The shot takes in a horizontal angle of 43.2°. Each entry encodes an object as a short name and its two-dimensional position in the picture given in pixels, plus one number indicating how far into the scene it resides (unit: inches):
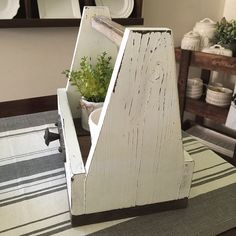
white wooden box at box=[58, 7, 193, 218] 18.1
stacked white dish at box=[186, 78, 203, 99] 67.4
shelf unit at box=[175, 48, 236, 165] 57.9
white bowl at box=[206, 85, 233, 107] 62.6
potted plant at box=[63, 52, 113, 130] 28.2
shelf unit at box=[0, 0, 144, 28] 54.5
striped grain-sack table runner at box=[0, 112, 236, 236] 20.5
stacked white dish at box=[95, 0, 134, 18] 64.4
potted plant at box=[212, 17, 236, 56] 63.5
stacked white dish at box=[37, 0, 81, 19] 59.8
